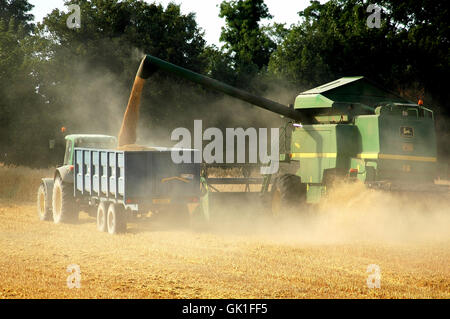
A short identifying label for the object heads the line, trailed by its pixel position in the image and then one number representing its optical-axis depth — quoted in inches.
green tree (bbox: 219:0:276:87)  2207.2
